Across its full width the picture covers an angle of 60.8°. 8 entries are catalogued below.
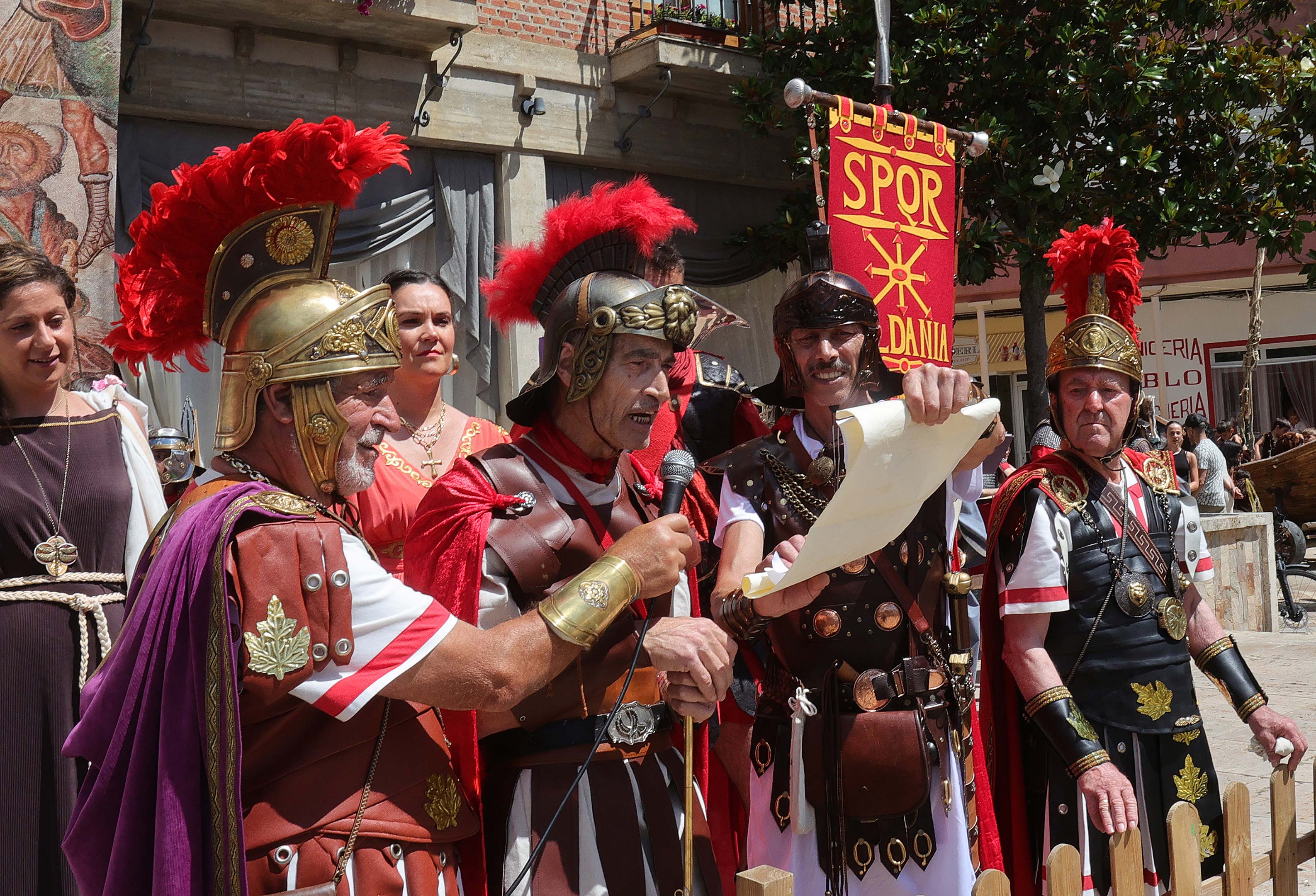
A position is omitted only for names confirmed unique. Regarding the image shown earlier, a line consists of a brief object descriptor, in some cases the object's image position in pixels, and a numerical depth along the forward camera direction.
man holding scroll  2.42
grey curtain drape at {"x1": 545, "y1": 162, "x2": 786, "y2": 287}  10.21
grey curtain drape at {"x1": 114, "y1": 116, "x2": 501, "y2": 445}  7.51
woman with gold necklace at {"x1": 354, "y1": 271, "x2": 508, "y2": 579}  3.34
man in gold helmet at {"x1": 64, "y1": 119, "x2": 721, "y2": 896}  1.58
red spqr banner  4.38
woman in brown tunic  2.86
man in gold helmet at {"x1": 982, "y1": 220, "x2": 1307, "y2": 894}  2.86
